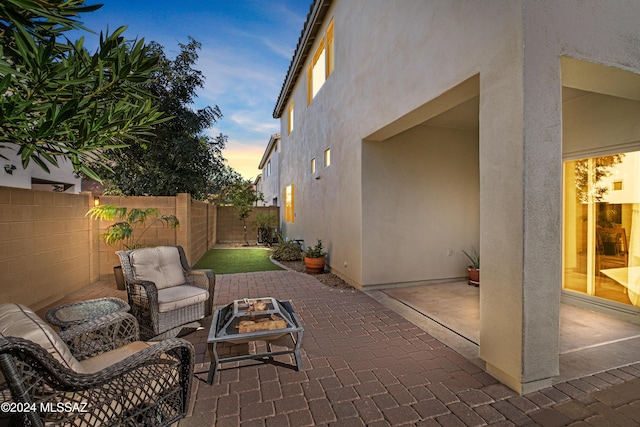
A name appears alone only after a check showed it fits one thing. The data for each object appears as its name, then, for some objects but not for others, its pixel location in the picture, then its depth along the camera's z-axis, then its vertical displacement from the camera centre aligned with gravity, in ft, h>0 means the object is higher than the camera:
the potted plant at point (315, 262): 24.91 -4.29
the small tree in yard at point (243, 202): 47.26 +1.45
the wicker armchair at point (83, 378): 4.78 -3.34
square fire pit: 9.14 -3.79
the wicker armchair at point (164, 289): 12.08 -3.55
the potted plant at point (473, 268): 20.30 -4.04
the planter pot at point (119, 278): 19.03 -4.29
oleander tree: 4.60 +2.31
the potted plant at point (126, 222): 19.08 -0.80
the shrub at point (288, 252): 31.86 -4.53
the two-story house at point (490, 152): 8.55 +2.85
